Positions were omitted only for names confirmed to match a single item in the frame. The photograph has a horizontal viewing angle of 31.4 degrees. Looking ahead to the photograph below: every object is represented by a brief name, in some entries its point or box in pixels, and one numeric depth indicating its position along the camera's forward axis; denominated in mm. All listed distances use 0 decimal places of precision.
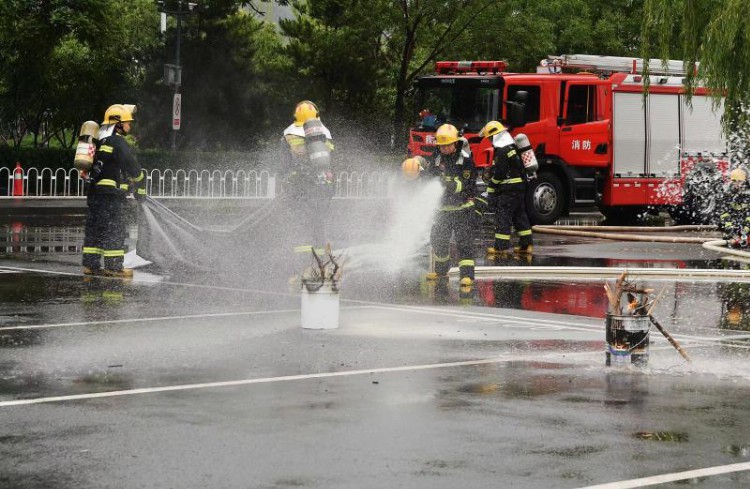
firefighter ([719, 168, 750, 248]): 19875
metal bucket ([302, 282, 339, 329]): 11070
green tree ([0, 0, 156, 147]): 32344
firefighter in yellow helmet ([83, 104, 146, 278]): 15492
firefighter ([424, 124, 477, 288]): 15062
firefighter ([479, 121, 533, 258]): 18797
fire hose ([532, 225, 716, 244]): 22766
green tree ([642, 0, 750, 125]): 19844
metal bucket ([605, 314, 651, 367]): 9430
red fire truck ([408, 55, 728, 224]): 25281
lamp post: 37312
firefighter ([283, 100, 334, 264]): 14477
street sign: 37656
